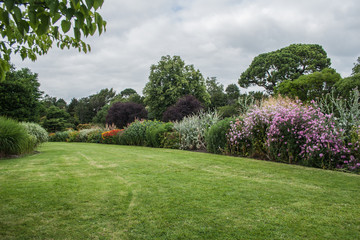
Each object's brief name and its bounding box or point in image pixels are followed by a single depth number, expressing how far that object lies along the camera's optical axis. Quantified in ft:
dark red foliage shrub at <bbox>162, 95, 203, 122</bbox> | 70.44
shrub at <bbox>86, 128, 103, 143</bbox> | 64.54
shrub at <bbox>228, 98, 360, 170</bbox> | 17.94
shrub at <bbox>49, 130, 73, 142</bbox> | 80.38
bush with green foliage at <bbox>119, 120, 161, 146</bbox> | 45.75
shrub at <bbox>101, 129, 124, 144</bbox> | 54.94
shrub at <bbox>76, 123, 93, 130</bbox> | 108.66
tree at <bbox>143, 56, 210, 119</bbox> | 101.91
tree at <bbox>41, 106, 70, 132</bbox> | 104.78
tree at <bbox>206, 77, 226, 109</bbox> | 176.51
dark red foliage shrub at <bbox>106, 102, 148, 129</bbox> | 96.27
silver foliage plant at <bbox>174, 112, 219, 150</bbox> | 33.68
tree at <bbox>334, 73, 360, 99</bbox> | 64.08
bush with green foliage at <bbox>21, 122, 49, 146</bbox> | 35.70
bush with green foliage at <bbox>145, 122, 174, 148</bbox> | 40.19
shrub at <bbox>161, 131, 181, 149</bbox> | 37.14
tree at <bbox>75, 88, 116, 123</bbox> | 165.78
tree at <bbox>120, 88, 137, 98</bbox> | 223.30
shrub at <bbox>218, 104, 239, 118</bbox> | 106.07
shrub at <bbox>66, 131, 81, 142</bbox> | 73.46
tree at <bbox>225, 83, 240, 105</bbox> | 187.01
